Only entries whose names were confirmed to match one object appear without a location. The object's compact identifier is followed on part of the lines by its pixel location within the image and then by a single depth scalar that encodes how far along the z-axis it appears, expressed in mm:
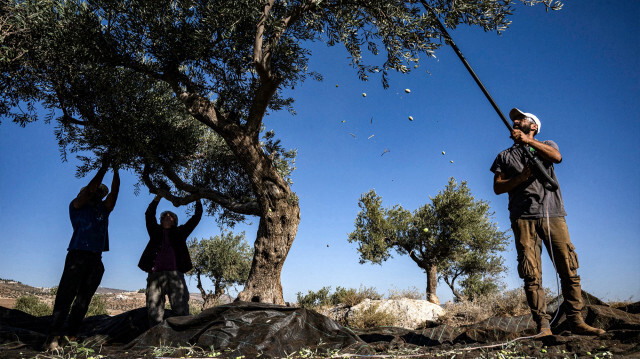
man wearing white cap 4840
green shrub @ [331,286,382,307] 14289
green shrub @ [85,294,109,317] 15711
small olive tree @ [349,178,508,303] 23500
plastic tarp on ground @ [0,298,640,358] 4312
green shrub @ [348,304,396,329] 11266
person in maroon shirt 6668
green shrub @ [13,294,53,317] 15172
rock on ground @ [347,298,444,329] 11883
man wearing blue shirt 6289
